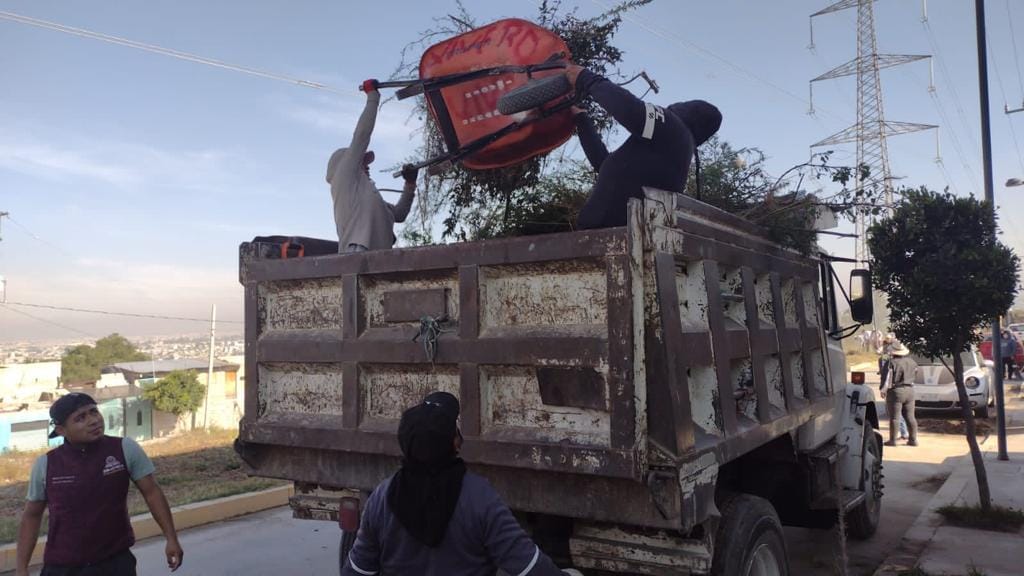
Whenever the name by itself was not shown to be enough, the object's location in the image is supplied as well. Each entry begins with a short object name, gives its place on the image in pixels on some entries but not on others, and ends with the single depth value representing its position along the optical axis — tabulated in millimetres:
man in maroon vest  3119
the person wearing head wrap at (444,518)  2043
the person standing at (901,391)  10383
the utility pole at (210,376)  35219
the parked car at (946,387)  13156
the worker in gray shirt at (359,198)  3959
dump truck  2482
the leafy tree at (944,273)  5742
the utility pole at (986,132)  7504
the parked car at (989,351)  18975
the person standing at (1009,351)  19309
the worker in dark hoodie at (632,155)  3197
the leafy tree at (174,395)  33375
